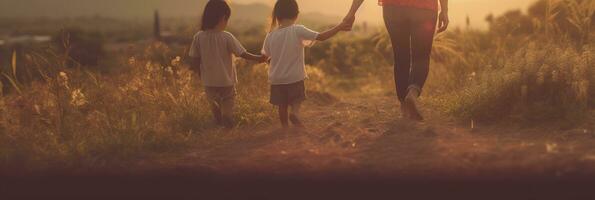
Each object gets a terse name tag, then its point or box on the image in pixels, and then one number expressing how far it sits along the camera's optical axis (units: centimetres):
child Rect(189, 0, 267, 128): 467
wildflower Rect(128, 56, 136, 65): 495
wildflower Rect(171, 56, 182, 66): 486
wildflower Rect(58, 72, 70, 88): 424
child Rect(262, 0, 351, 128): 448
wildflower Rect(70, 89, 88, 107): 407
